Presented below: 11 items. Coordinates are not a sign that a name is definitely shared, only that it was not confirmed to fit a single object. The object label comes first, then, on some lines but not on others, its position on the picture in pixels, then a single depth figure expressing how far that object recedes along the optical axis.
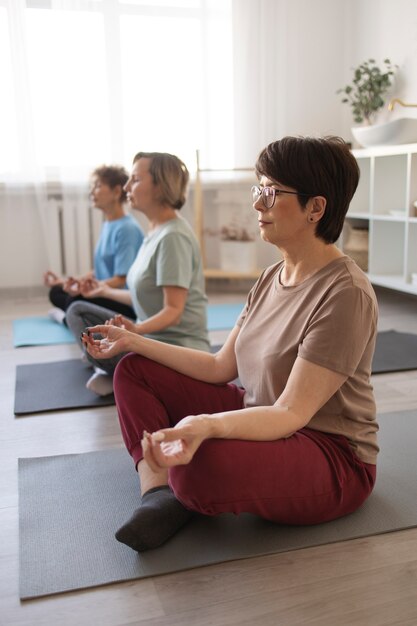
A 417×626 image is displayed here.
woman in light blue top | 3.09
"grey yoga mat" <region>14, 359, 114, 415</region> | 2.55
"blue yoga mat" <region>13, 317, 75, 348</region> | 3.62
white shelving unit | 4.42
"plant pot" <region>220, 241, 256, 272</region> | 4.96
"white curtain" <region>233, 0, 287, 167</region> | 4.88
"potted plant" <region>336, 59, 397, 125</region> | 4.62
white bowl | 4.02
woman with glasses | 1.38
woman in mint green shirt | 2.42
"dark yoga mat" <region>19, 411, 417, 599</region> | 1.43
